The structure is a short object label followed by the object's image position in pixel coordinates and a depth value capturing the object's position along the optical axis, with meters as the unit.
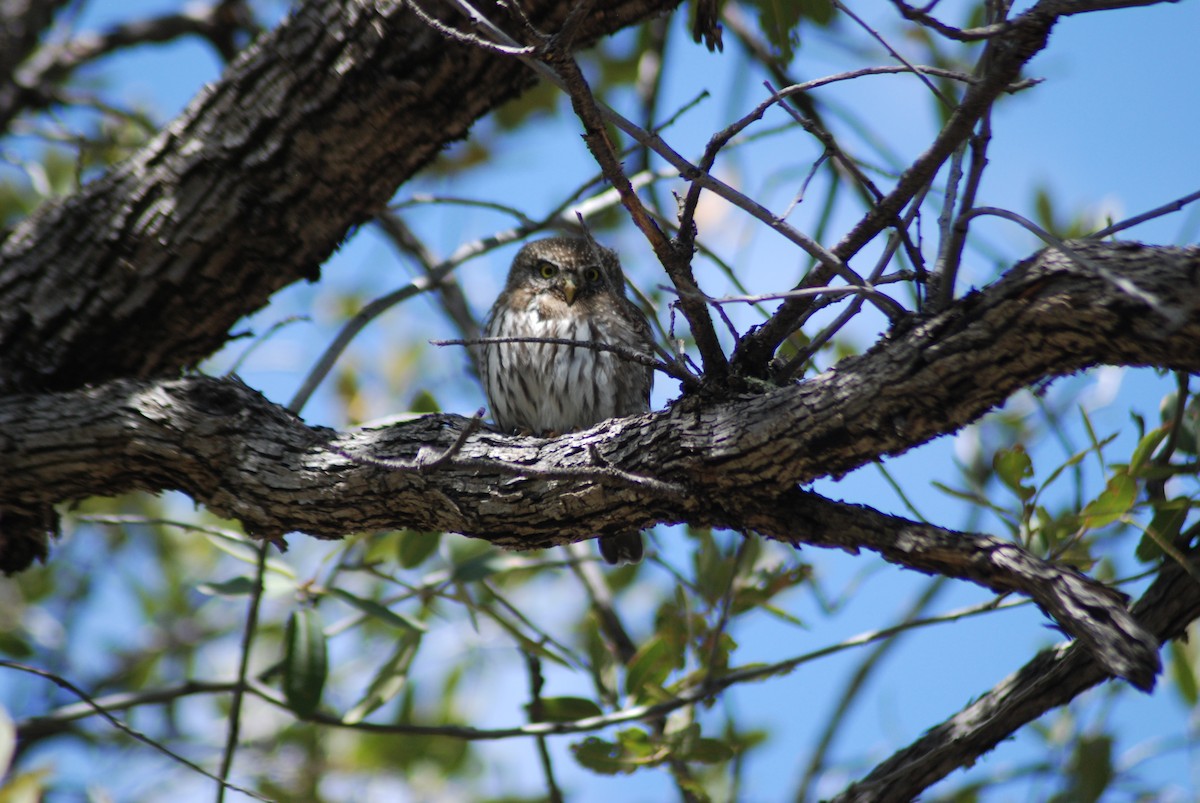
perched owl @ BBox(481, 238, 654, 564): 8.65
